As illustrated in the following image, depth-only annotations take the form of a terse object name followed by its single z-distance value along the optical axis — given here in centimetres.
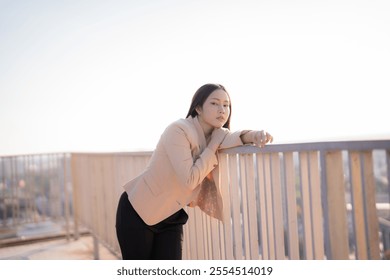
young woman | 154
